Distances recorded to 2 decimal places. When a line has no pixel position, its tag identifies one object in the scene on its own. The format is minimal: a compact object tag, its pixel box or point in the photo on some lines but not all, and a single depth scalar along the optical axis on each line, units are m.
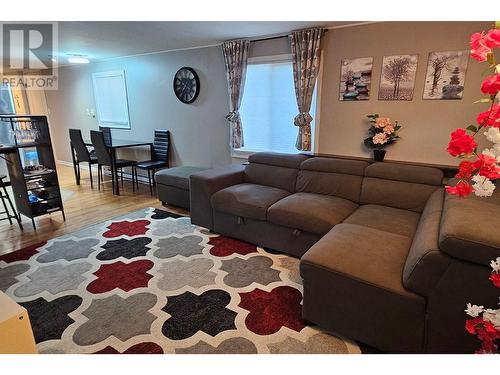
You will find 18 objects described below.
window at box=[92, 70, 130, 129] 5.30
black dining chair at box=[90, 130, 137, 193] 4.53
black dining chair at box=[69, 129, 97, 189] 4.86
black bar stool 3.36
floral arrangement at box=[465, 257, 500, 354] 0.99
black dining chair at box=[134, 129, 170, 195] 4.72
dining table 4.54
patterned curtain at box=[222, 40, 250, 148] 3.68
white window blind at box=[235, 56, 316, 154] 3.58
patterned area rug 1.71
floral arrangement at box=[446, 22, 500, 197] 0.86
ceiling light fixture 5.09
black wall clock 4.29
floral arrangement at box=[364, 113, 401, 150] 2.87
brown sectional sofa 1.33
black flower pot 2.94
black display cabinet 3.09
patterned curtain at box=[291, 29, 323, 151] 3.14
